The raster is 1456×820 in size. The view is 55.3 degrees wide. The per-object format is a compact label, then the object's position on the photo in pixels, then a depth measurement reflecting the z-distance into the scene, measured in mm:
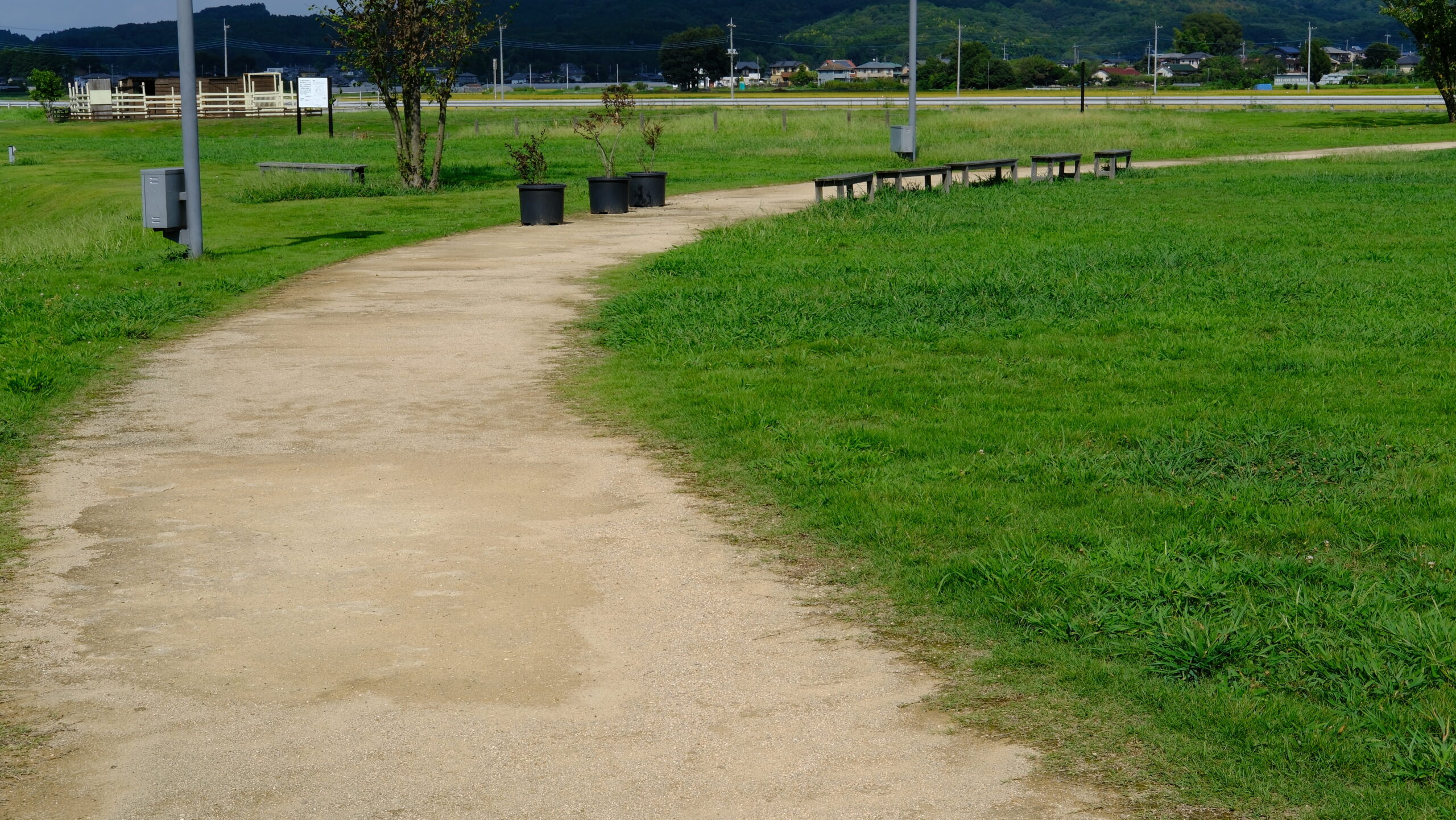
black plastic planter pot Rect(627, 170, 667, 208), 22297
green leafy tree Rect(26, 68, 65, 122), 74125
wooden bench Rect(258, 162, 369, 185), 26773
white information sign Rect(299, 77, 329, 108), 55188
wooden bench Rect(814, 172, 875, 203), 21203
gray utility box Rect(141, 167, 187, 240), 15195
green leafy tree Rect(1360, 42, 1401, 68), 192375
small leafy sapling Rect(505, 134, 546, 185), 24828
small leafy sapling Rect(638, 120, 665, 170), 26047
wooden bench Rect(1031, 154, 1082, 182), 26000
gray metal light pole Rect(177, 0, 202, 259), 14688
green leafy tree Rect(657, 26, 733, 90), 183250
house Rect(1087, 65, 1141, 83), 162162
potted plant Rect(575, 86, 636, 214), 21391
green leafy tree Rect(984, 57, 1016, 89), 134750
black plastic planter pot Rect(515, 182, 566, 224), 19297
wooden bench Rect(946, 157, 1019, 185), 24266
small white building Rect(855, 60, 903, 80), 181875
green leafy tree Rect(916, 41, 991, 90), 133400
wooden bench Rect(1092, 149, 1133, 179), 27016
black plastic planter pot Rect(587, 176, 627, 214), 21375
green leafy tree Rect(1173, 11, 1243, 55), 180375
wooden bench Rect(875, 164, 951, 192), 23031
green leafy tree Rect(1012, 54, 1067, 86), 147125
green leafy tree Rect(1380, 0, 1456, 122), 46375
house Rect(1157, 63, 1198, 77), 166625
